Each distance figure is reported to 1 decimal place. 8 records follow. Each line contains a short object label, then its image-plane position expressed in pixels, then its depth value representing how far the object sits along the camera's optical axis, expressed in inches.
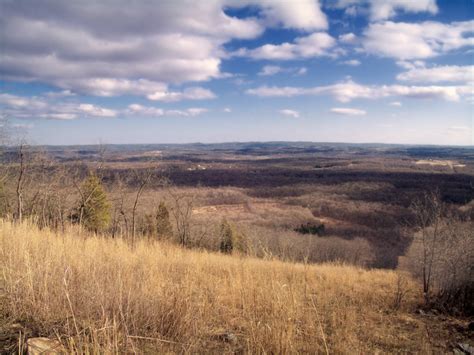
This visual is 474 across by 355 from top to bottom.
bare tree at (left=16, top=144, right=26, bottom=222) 383.4
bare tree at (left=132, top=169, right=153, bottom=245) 600.5
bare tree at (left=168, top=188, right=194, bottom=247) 800.4
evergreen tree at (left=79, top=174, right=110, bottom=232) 700.5
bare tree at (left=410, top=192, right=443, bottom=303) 345.3
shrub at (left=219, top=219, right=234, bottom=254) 814.8
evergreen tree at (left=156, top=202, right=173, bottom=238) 718.3
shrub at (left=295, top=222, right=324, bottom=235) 1751.5
